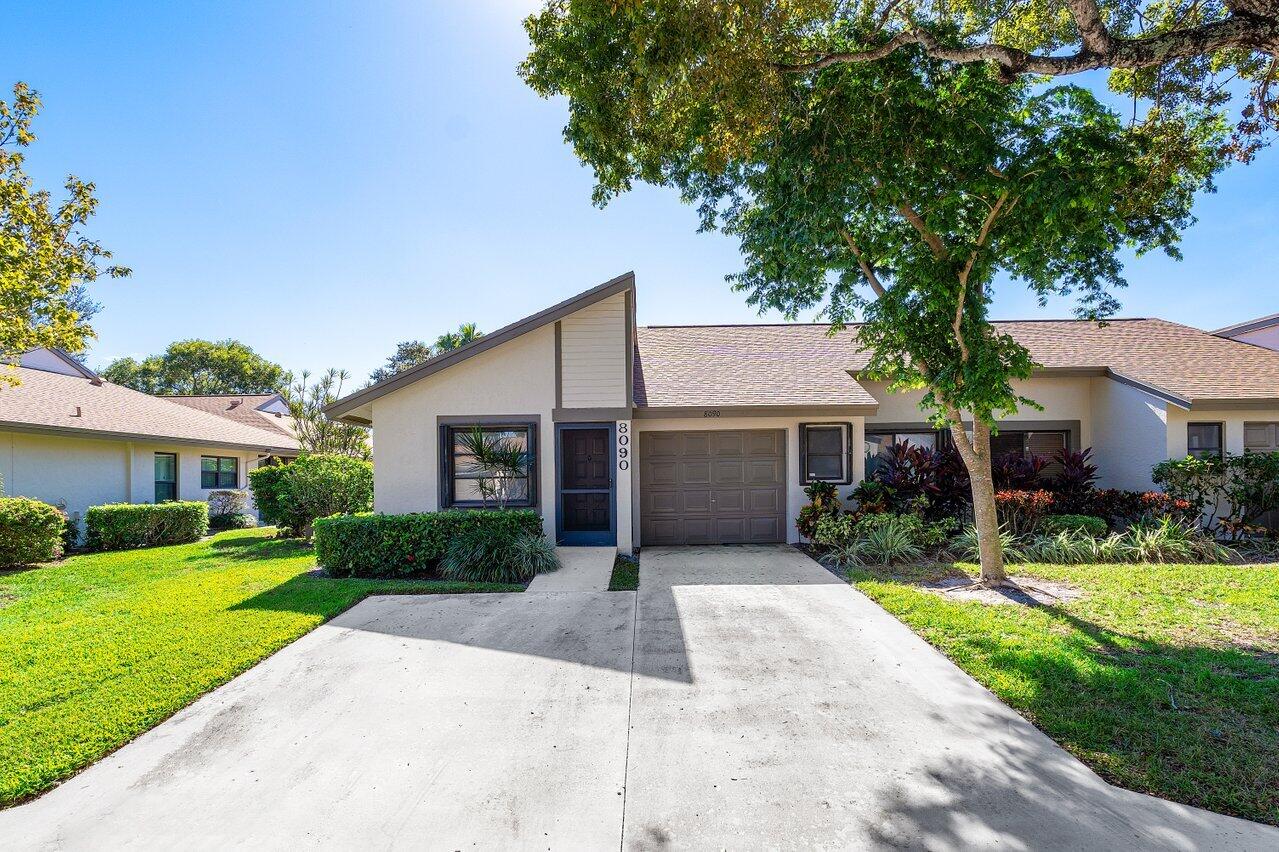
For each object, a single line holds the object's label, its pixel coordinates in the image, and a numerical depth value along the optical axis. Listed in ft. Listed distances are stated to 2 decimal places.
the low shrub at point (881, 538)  28.94
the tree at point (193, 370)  135.64
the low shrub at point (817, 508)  32.91
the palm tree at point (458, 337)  71.51
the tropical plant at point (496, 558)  26.89
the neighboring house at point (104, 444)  39.65
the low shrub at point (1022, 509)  31.53
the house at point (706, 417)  32.53
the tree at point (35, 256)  22.24
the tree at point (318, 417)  51.19
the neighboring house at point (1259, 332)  47.93
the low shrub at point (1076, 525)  31.40
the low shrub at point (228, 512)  52.85
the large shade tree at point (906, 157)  19.47
